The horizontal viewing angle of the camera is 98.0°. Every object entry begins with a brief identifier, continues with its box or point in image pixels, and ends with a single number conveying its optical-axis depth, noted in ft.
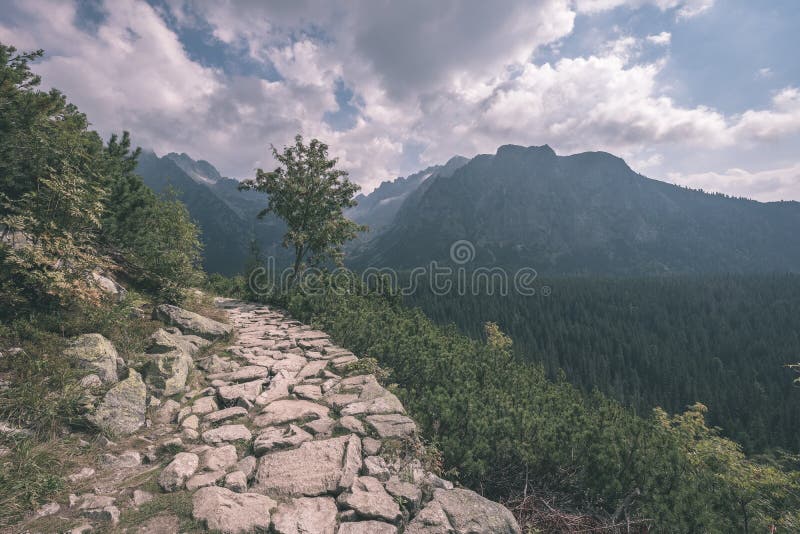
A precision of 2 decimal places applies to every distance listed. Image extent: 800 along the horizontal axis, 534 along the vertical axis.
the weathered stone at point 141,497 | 12.13
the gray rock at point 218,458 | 14.40
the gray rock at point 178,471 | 12.96
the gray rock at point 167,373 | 19.56
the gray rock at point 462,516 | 12.32
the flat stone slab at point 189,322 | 28.43
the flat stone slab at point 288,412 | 18.44
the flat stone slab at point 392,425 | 17.51
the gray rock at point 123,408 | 15.88
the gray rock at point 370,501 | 12.34
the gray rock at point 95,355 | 17.87
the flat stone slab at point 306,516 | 11.53
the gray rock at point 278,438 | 15.72
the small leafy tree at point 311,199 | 51.52
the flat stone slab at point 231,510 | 11.23
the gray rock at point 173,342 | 22.67
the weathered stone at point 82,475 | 12.94
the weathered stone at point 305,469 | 13.55
